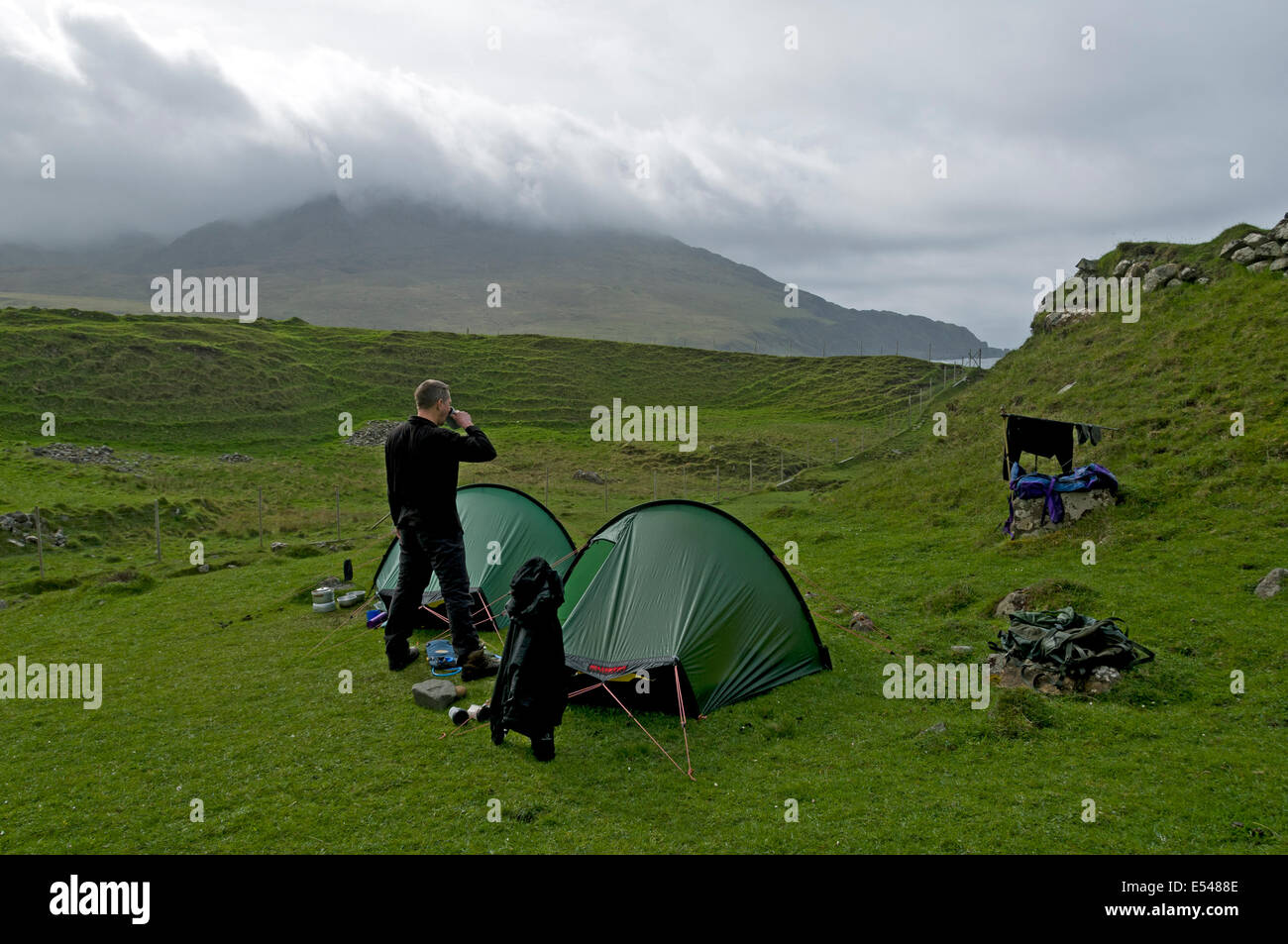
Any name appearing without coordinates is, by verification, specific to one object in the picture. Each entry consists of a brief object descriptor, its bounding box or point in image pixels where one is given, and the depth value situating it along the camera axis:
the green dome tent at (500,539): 12.78
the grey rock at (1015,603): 12.24
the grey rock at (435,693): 9.21
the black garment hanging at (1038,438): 17.38
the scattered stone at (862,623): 12.55
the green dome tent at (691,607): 9.29
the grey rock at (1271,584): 11.37
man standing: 9.27
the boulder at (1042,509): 16.52
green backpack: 9.28
